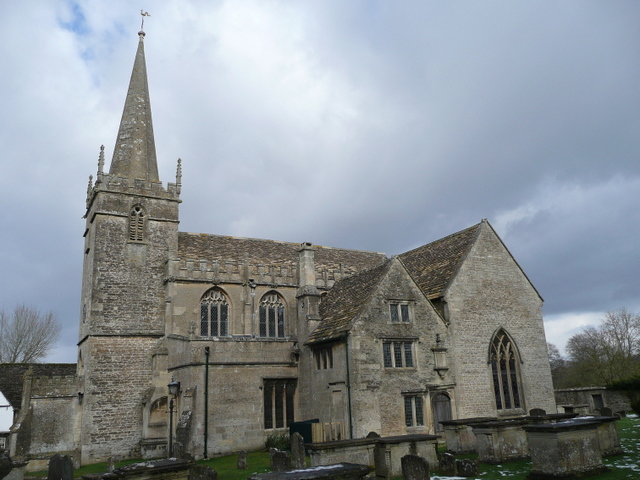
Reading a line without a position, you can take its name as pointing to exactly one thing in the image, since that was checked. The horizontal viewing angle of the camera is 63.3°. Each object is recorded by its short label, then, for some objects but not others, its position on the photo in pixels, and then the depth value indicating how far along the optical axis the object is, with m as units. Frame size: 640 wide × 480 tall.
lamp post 21.85
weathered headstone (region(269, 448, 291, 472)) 16.45
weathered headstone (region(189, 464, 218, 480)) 15.25
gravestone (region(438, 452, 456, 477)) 15.36
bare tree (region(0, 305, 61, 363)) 50.59
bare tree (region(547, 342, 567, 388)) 65.61
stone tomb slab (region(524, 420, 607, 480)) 13.25
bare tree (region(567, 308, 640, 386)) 44.81
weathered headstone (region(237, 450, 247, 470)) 19.16
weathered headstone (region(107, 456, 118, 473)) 20.91
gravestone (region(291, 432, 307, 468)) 18.47
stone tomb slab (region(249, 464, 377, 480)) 8.29
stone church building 23.80
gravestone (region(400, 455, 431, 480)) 13.54
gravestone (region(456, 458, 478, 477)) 14.94
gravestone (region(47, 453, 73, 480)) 17.12
